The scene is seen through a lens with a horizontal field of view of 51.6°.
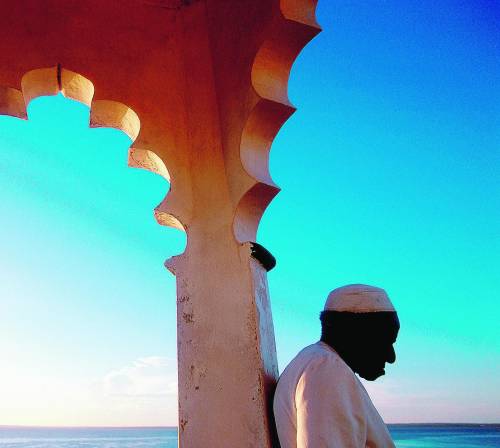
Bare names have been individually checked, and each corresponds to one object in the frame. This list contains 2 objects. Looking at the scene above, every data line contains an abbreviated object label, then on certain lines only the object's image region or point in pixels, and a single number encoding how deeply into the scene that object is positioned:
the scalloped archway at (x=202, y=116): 2.12
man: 1.46
